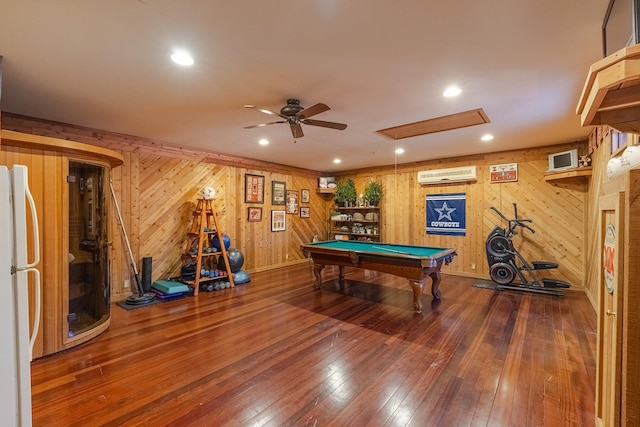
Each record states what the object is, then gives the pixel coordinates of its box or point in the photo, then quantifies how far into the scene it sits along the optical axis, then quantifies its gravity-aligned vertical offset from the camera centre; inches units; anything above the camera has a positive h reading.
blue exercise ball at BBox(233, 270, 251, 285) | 221.1 -53.4
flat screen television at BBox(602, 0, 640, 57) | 54.7 +41.9
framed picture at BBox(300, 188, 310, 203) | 319.9 +17.9
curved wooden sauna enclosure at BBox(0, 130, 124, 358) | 108.7 -8.9
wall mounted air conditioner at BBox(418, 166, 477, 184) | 245.6 +32.6
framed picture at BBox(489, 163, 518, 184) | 228.1 +31.6
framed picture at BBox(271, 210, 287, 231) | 287.6 -9.9
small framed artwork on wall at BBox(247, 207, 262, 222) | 265.0 -3.2
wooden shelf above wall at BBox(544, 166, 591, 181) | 185.9 +25.6
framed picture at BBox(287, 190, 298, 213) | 304.4 +10.5
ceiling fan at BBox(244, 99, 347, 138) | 121.2 +41.9
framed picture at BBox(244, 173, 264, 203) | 261.6 +21.1
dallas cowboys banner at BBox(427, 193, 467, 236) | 254.4 -2.9
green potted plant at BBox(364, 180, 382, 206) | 299.9 +19.0
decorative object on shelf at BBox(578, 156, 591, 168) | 187.6 +33.3
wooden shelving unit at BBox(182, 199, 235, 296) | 199.9 -24.1
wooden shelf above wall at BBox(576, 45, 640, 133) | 40.4 +19.2
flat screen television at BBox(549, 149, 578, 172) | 192.1 +35.5
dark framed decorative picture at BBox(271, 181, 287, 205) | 287.6 +19.2
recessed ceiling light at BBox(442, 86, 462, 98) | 115.3 +50.2
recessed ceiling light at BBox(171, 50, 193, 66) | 89.2 +49.8
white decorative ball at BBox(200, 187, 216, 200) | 207.0 +12.9
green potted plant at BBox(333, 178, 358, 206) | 314.7 +19.9
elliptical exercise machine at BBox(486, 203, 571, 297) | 197.5 -40.5
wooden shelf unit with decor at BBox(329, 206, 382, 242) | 309.4 -15.0
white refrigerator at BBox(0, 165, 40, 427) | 48.4 -16.8
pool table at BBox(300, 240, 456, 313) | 155.4 -29.6
